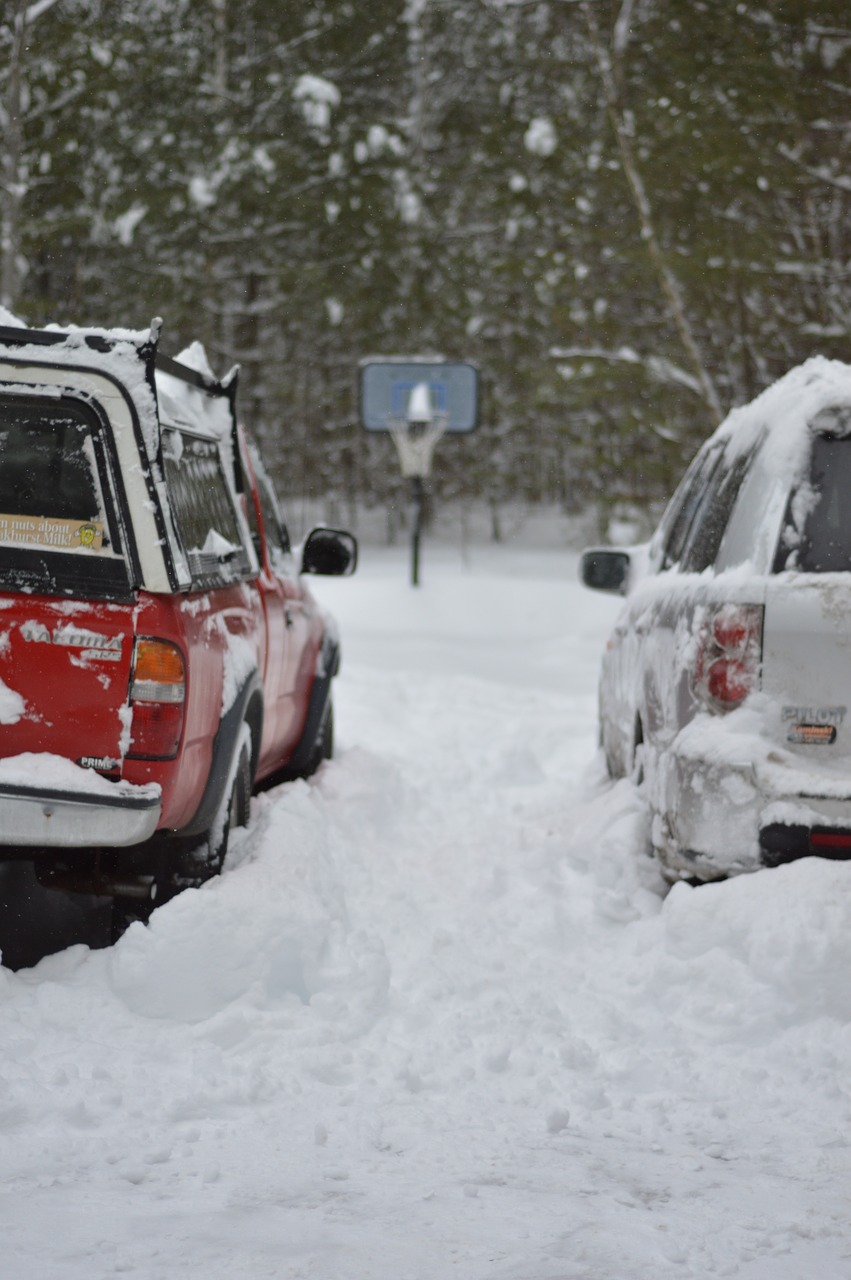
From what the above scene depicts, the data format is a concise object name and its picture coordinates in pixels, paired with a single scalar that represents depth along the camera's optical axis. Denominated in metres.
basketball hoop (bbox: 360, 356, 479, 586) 21.78
